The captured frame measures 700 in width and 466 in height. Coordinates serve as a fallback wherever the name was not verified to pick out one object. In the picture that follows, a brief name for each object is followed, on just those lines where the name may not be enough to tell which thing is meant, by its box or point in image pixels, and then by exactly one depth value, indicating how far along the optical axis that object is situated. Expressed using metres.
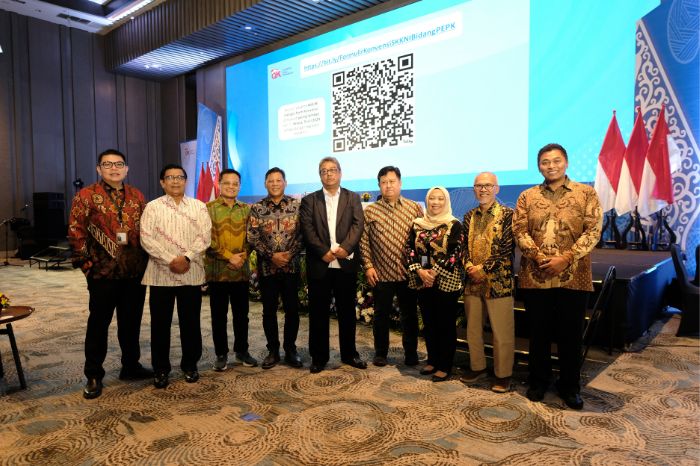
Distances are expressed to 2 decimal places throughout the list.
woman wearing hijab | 2.77
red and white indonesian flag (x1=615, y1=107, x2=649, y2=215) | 4.77
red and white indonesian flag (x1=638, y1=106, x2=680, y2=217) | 4.67
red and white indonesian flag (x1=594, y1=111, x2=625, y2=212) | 4.86
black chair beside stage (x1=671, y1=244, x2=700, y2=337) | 3.79
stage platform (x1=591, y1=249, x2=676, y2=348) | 3.37
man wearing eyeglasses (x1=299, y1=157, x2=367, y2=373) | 2.98
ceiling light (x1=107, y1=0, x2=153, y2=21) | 9.15
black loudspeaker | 9.96
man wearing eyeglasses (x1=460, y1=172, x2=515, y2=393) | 2.62
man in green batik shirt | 3.04
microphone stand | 9.96
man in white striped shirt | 2.69
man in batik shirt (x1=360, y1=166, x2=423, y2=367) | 3.02
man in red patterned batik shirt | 2.60
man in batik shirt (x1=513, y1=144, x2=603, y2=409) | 2.39
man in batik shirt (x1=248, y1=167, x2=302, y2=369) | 3.04
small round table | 2.67
